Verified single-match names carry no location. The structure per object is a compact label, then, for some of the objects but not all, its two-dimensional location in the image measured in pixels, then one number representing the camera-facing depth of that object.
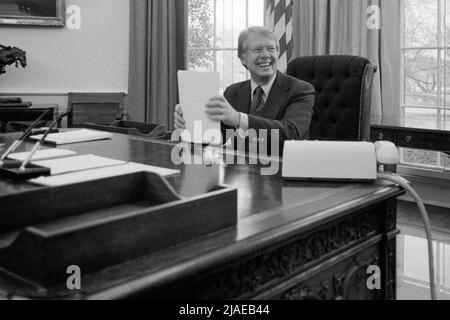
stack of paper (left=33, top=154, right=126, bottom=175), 1.61
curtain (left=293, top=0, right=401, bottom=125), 4.93
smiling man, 3.04
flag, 5.04
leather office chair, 3.41
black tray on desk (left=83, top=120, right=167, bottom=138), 2.82
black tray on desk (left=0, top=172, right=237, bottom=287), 0.85
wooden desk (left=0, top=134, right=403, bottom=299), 0.90
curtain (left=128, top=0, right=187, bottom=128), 6.04
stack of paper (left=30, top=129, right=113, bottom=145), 2.33
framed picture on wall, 5.70
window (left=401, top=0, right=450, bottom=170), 4.91
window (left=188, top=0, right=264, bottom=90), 6.18
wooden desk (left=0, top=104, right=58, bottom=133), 5.07
